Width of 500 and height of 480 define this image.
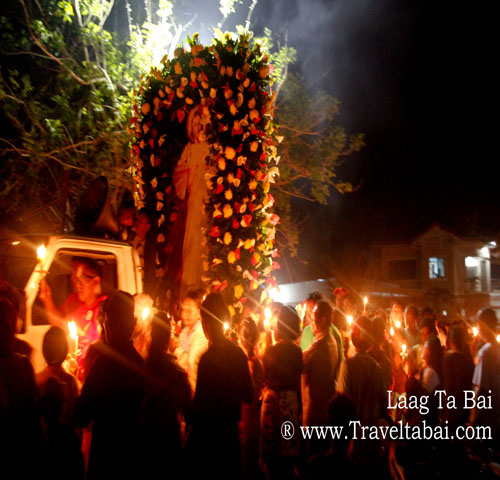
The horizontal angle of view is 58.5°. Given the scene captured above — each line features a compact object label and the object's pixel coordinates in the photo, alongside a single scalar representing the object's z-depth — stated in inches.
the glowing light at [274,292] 246.5
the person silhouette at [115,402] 127.3
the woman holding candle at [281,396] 180.7
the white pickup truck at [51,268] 169.0
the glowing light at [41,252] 167.9
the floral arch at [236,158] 230.4
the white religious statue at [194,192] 240.4
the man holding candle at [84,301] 192.4
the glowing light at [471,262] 1300.4
